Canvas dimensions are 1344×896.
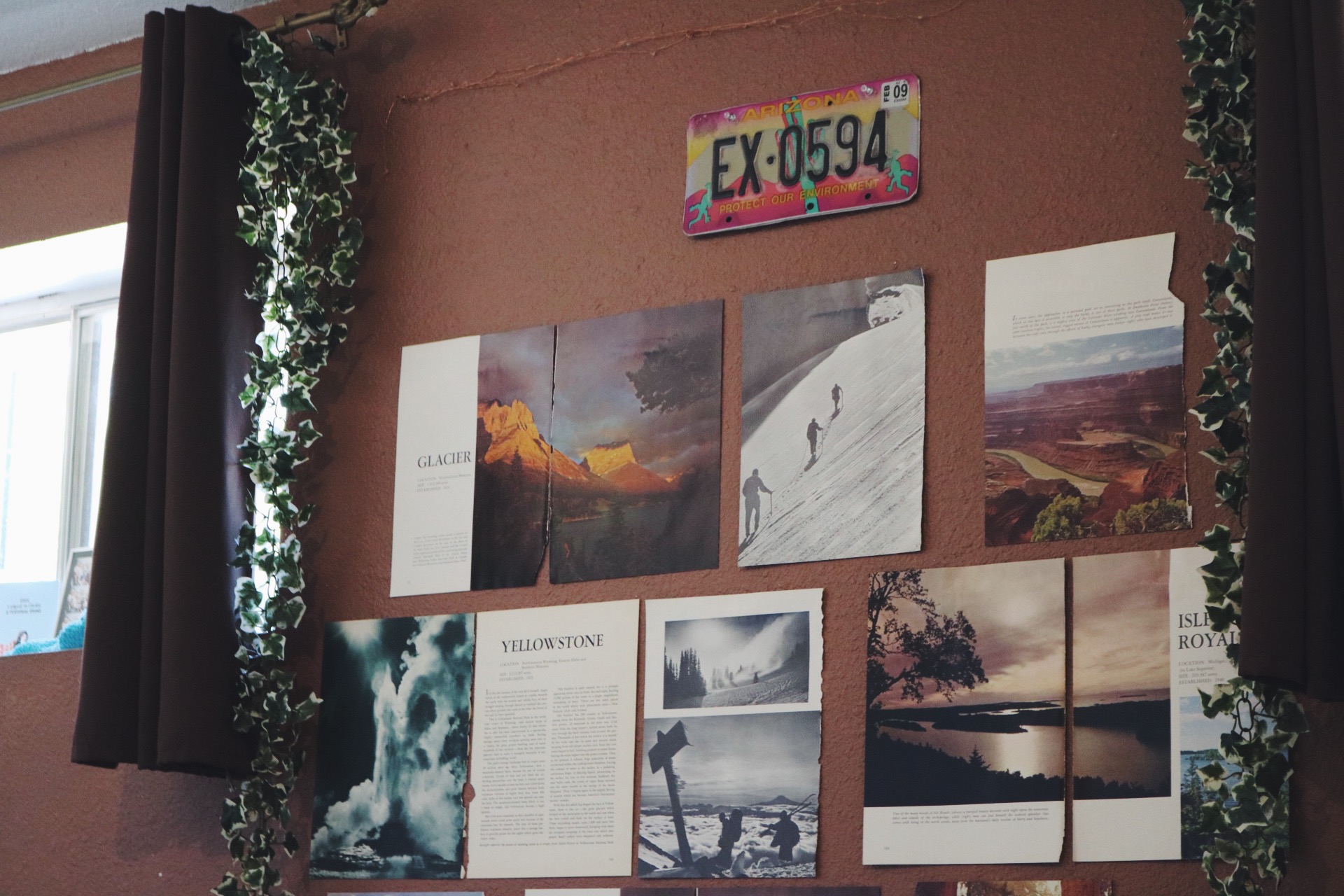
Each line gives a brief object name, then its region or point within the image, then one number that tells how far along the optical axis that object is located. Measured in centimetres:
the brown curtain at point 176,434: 277
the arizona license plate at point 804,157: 265
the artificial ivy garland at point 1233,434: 210
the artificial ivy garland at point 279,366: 282
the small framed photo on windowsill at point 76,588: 343
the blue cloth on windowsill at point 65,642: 338
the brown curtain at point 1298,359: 201
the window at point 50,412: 353
